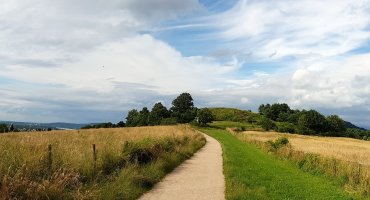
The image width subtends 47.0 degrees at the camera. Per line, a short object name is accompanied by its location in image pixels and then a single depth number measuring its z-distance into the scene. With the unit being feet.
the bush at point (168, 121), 438.57
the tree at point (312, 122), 499.67
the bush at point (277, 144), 123.13
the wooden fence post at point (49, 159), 40.45
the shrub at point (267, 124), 437.99
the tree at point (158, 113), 476.30
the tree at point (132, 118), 478.26
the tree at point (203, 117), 425.69
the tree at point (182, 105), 524.11
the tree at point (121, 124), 445.05
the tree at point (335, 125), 523.70
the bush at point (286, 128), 459.07
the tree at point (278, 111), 608.19
